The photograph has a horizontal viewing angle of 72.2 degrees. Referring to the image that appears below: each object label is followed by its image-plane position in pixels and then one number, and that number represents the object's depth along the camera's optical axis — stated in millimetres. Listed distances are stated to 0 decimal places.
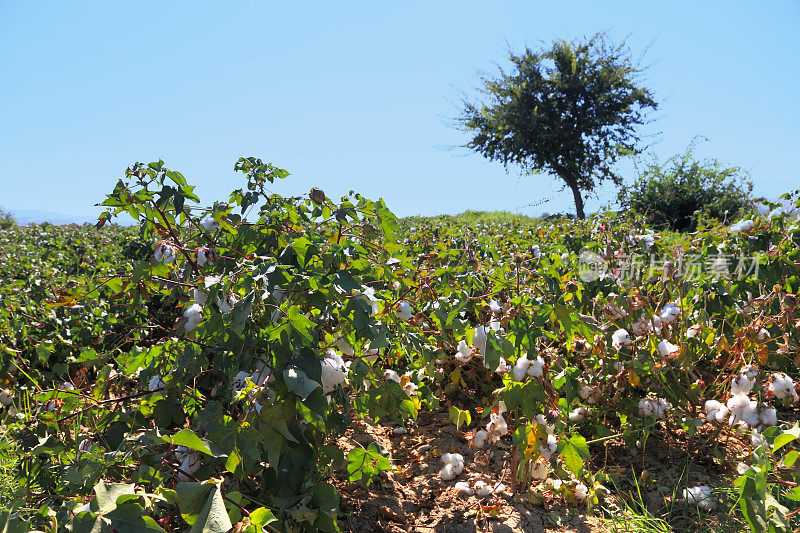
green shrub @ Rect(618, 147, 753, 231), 14500
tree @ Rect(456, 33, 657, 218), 20453
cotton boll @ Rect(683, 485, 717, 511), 2039
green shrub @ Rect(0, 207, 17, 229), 18719
